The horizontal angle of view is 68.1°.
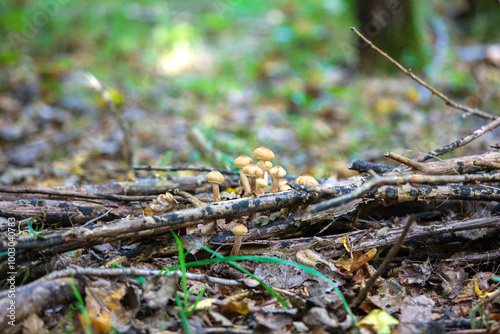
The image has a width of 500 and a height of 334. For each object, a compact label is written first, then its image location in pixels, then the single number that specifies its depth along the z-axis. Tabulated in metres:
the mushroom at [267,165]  2.64
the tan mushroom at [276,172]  2.47
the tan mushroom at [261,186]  2.48
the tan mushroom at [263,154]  2.53
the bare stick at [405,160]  2.13
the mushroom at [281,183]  2.56
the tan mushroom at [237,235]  2.10
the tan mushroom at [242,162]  2.45
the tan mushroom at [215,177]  2.43
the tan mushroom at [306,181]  2.40
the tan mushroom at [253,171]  2.38
